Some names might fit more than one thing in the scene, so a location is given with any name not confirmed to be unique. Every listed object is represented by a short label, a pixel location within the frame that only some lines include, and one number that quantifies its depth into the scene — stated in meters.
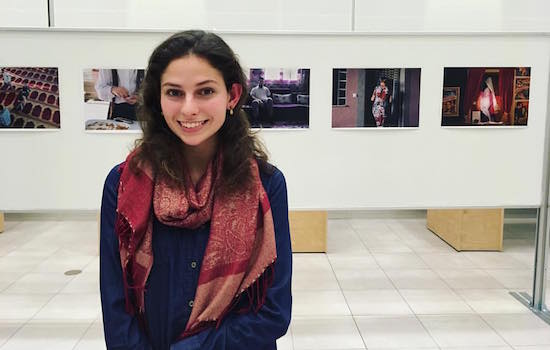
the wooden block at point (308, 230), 5.93
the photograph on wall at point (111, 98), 3.34
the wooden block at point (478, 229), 5.98
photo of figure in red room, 3.52
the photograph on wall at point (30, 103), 3.34
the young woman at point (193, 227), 1.35
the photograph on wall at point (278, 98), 3.37
